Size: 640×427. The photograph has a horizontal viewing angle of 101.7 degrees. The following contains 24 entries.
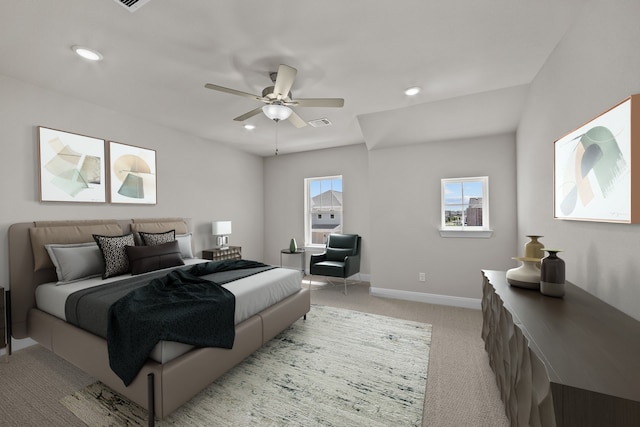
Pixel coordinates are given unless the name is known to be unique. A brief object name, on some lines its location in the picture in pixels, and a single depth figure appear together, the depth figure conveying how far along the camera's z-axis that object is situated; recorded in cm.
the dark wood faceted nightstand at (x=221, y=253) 431
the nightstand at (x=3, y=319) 227
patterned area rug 172
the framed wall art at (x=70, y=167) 277
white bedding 226
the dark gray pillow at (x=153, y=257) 286
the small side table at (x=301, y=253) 516
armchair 429
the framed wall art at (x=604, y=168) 122
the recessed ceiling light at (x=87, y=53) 213
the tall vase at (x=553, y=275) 158
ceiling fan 212
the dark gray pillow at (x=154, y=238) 329
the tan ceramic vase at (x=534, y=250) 193
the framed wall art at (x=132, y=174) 337
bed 162
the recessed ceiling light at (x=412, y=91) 281
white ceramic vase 177
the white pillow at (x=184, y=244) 371
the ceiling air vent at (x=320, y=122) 371
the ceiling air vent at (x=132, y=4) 162
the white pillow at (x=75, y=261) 257
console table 79
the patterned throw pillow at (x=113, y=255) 273
